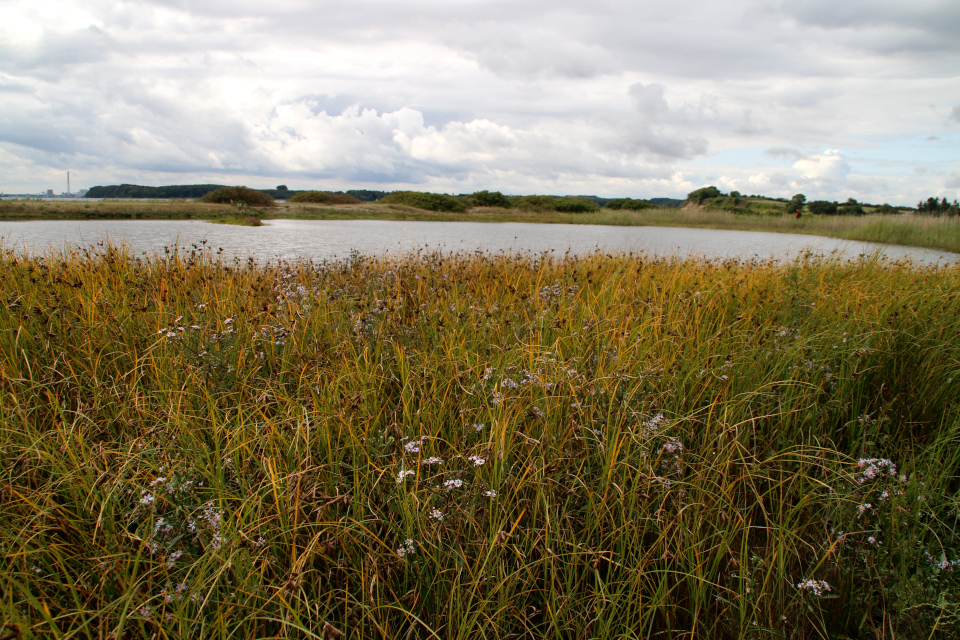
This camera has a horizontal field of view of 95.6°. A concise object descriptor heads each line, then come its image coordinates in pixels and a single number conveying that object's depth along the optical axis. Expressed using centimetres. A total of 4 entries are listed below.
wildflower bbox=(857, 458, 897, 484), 167
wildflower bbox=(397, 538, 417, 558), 142
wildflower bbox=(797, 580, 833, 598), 142
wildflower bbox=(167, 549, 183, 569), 132
